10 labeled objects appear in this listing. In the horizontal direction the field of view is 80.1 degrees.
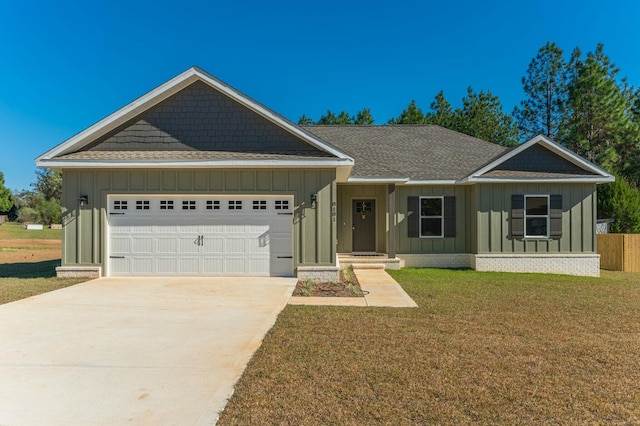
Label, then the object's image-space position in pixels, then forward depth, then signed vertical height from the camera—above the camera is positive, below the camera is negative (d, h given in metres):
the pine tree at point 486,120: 31.22 +7.85
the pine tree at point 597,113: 24.39 +6.70
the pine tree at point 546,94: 26.89 +8.83
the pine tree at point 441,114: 31.80 +8.73
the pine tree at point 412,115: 31.34 +8.36
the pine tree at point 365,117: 35.78 +9.21
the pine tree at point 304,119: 37.34 +9.37
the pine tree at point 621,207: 17.41 +0.37
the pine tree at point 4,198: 54.28 +2.37
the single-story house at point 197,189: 9.88 +0.67
